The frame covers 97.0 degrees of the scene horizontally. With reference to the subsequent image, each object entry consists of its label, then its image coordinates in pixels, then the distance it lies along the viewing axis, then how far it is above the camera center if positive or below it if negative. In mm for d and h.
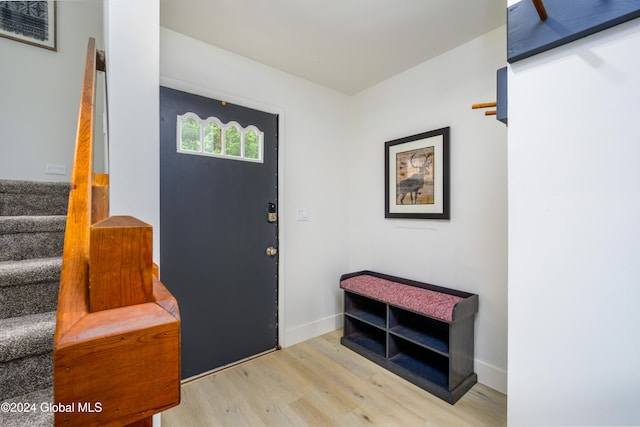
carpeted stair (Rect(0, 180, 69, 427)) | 897 -350
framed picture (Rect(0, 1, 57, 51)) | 2246 +1556
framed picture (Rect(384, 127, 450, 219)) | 2215 +316
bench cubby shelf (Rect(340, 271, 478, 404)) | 1853 -919
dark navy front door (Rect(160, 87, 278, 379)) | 1968 -95
